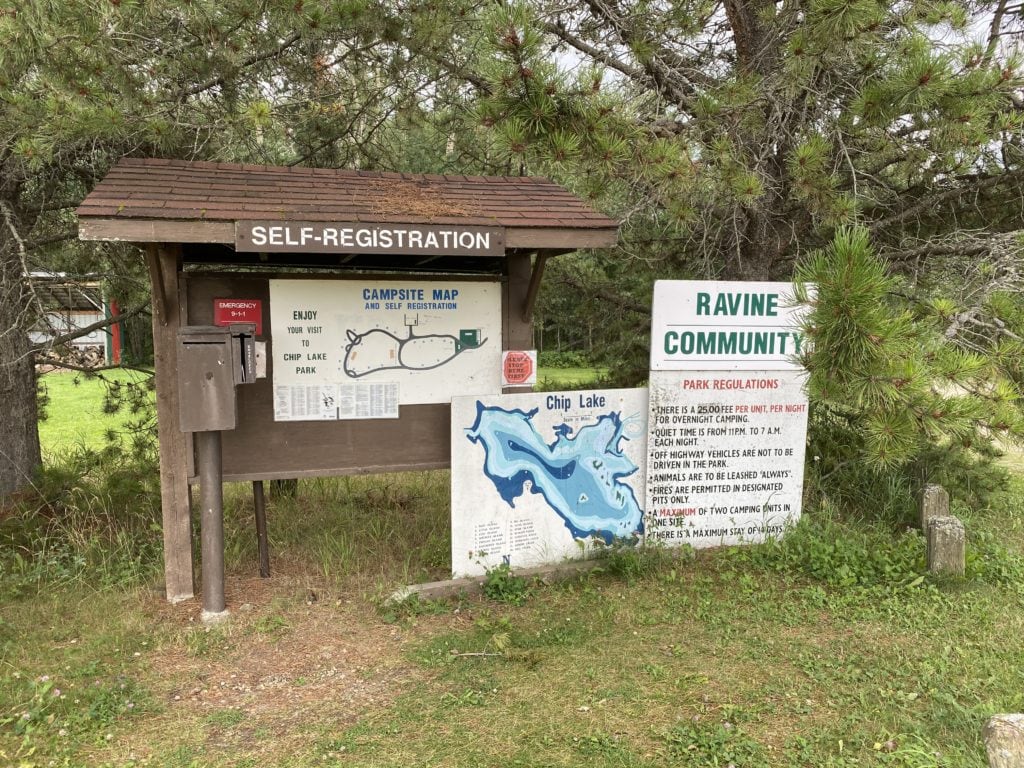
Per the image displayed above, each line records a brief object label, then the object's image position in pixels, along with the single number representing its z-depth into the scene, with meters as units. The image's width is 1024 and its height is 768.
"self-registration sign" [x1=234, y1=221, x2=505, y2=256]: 3.86
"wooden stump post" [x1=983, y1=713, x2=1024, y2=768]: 2.40
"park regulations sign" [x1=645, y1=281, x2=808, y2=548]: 5.34
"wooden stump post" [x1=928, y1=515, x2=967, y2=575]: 4.81
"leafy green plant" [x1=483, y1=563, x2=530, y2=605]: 4.70
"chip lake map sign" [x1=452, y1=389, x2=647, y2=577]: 4.87
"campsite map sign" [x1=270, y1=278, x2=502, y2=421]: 4.65
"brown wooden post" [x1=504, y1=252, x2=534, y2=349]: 5.12
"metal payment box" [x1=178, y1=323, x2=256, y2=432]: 4.09
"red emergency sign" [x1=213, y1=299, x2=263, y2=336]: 4.50
